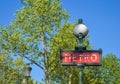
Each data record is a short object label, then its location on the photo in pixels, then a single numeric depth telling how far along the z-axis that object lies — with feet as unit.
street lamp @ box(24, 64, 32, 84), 69.92
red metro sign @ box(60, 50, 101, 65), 35.40
